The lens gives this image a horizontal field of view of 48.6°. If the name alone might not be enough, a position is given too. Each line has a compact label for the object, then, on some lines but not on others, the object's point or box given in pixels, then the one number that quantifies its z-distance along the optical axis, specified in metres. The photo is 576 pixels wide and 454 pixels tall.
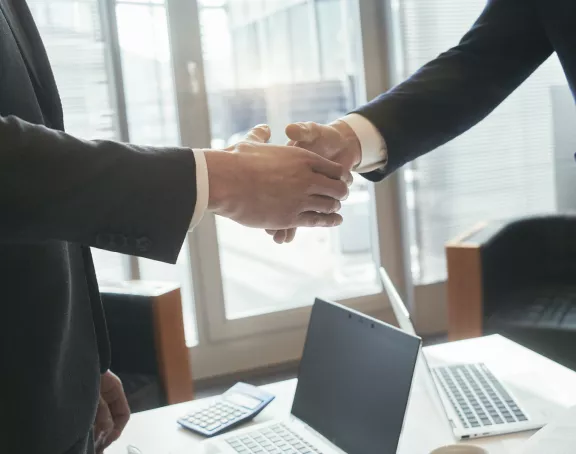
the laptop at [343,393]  0.96
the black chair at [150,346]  2.07
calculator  1.20
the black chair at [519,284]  2.26
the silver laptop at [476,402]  1.09
